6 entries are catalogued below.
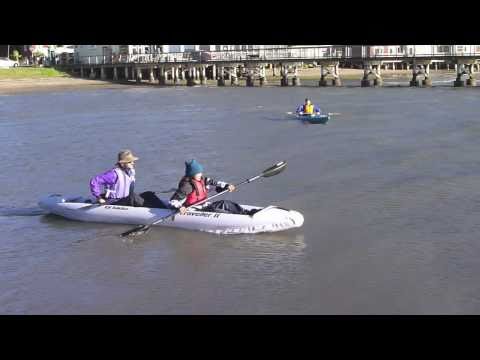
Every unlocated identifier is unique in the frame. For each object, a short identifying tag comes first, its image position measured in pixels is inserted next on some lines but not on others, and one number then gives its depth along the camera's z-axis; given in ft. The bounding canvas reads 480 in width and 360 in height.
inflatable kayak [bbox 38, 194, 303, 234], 38.52
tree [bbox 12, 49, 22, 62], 256.27
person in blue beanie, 39.24
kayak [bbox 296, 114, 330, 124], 94.32
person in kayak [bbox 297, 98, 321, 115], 96.89
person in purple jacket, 40.47
